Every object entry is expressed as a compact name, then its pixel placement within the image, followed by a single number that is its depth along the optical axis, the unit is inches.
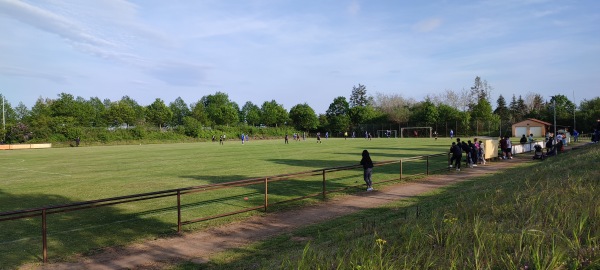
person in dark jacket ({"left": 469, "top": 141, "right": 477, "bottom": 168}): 869.8
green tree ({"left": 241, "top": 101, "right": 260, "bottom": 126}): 4831.0
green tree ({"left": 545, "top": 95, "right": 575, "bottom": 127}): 2928.2
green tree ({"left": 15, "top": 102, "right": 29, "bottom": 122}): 4232.3
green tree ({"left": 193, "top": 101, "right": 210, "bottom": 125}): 4547.7
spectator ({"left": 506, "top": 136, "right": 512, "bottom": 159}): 1021.0
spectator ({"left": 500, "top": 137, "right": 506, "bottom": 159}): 1025.5
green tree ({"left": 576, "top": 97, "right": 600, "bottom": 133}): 2656.3
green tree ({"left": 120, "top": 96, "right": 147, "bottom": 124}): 4053.6
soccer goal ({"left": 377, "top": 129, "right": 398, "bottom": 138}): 3745.1
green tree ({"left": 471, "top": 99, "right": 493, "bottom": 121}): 3656.0
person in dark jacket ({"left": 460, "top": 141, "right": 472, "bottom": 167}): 866.1
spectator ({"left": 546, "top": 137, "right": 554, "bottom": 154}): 1037.0
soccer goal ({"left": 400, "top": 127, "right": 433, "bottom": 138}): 3481.8
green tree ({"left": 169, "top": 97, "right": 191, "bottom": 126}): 5683.6
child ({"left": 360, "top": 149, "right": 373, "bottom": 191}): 575.5
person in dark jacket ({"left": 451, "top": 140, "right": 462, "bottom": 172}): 803.5
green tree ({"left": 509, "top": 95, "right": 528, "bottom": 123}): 4298.7
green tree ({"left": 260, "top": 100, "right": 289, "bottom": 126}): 4579.2
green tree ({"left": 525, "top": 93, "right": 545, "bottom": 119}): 4581.7
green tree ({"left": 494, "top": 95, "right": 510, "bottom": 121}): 4625.0
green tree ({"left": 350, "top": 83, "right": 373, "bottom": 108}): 5733.3
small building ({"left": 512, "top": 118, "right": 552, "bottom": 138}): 2864.2
